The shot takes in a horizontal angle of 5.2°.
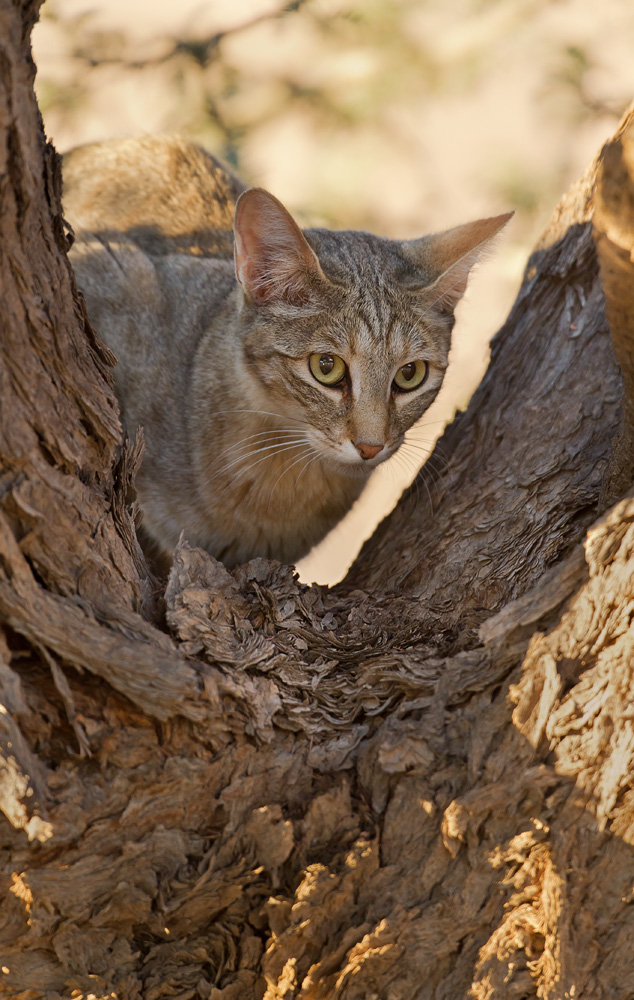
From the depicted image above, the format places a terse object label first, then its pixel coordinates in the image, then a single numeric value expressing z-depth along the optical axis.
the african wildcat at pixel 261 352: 3.04
